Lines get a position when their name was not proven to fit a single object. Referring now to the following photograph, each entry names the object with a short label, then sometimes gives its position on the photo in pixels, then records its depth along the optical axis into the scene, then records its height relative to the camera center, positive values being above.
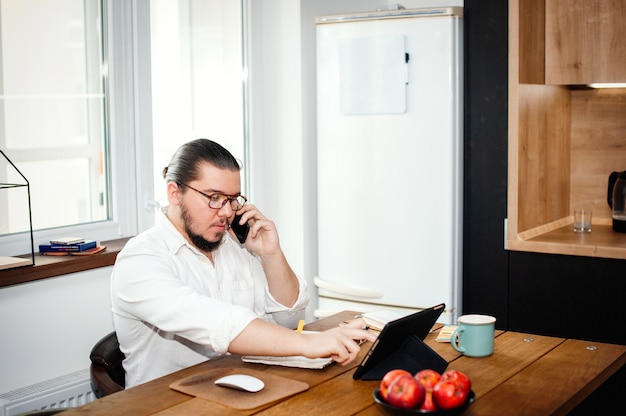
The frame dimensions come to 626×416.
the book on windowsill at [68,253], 2.98 -0.37
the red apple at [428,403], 1.69 -0.52
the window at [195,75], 3.54 +0.32
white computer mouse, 1.87 -0.53
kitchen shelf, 3.29 -0.40
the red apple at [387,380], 1.71 -0.48
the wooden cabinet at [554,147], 3.45 -0.02
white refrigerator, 3.56 -0.06
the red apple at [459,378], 1.71 -0.48
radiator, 2.72 -0.82
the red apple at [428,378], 1.71 -0.48
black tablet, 1.94 -0.50
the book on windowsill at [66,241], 2.98 -0.33
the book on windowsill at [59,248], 2.98 -0.35
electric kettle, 3.61 -0.26
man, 2.06 -0.39
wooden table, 1.79 -0.55
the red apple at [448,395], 1.68 -0.50
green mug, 2.15 -0.49
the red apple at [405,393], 1.67 -0.49
